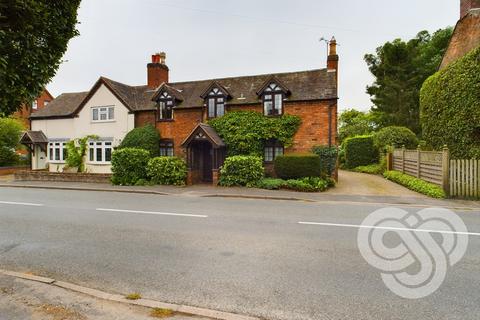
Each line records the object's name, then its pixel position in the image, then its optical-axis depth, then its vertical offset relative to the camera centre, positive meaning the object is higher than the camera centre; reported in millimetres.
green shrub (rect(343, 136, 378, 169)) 26938 +558
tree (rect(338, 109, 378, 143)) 38481 +4361
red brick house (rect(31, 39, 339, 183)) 18234 +3476
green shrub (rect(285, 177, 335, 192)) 14828 -1415
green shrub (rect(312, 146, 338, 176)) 17688 -33
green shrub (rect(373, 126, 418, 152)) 23531 +1649
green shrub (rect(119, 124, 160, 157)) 20516 +1249
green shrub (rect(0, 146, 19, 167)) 28906 -152
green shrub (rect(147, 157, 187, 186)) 17625 -895
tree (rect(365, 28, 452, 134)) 31344 +8744
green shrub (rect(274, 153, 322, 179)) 15594 -469
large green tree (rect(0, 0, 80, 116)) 4648 +1996
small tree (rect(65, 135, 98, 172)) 23344 +240
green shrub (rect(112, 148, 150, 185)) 18219 -631
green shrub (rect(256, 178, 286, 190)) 15531 -1460
